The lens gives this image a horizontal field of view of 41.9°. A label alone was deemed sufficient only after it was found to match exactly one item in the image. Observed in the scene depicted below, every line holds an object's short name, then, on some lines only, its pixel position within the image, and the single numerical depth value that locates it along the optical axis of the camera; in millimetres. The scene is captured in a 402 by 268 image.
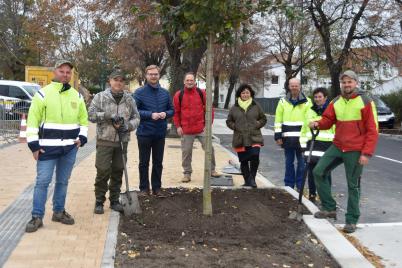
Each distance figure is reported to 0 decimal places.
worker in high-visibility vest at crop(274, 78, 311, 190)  8039
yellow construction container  29447
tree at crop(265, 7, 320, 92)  52956
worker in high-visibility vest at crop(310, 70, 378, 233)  5938
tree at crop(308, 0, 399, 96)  27297
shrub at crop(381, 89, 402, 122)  28031
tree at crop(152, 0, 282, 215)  5883
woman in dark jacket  8094
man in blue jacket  7344
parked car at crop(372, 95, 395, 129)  27000
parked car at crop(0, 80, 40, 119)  23938
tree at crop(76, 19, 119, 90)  47125
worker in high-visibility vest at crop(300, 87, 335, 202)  7398
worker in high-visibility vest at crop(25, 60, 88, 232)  5672
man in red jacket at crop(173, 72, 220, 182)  8781
